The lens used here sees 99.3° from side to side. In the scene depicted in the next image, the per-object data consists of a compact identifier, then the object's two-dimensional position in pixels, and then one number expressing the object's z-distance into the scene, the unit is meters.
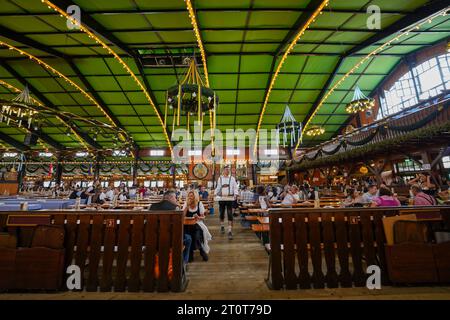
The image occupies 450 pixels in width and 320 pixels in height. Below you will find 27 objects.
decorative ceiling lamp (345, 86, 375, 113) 9.69
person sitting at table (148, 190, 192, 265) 2.76
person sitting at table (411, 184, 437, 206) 3.12
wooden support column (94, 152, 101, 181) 11.74
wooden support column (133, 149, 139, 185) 16.76
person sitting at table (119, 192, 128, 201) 8.45
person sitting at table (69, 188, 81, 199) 8.29
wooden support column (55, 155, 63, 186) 17.76
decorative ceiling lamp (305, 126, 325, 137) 12.21
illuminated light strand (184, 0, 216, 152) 7.01
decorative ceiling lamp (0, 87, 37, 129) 5.30
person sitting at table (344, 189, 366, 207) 4.21
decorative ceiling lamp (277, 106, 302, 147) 10.16
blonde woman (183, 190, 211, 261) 3.28
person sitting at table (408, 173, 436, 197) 5.08
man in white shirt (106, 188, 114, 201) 7.87
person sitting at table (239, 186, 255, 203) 7.97
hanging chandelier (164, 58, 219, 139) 4.38
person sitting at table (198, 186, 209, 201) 9.54
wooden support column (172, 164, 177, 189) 18.40
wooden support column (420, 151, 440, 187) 7.24
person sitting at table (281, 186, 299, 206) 4.74
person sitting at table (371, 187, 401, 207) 3.26
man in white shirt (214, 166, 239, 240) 4.79
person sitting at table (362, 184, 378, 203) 4.14
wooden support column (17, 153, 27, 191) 12.10
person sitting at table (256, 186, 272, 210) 4.27
